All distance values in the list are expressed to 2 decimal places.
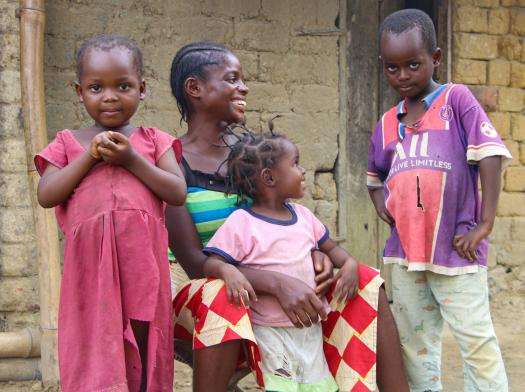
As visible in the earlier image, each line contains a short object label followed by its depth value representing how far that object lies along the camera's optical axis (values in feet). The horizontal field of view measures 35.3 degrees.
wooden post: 14.15
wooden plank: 18.63
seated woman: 8.49
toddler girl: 8.78
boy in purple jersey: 9.61
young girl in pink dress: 7.68
